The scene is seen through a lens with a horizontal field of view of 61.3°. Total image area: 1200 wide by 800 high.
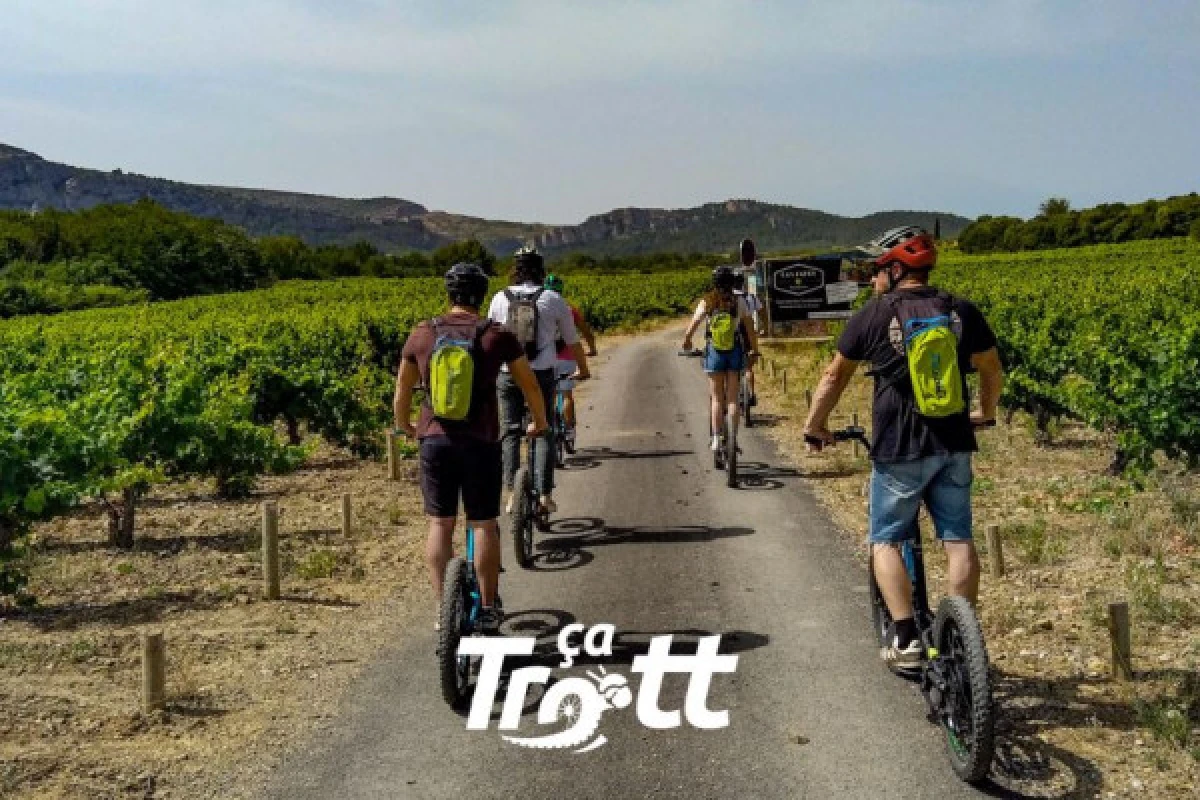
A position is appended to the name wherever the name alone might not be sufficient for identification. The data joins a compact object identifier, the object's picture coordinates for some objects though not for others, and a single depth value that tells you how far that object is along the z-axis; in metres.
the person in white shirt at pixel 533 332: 8.28
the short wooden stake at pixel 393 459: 12.93
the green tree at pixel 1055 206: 145.76
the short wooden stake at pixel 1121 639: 5.32
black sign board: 33.97
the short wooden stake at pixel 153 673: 5.55
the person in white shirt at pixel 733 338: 11.40
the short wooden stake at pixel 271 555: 7.81
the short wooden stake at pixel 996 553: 7.46
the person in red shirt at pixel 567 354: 9.80
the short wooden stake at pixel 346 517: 9.83
